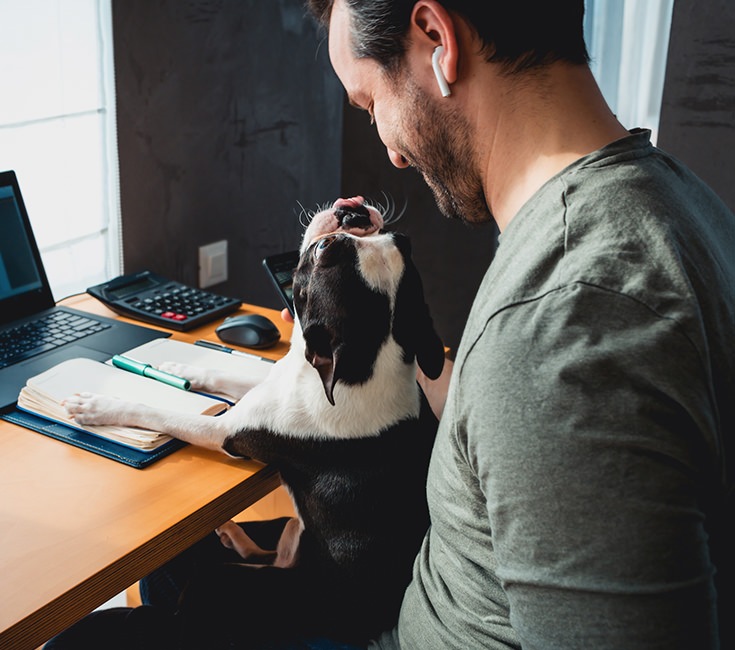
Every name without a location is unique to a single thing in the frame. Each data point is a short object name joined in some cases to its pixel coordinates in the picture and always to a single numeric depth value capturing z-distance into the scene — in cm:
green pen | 124
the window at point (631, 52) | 211
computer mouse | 145
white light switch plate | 202
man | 61
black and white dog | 108
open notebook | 110
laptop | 137
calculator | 154
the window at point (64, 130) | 150
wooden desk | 81
